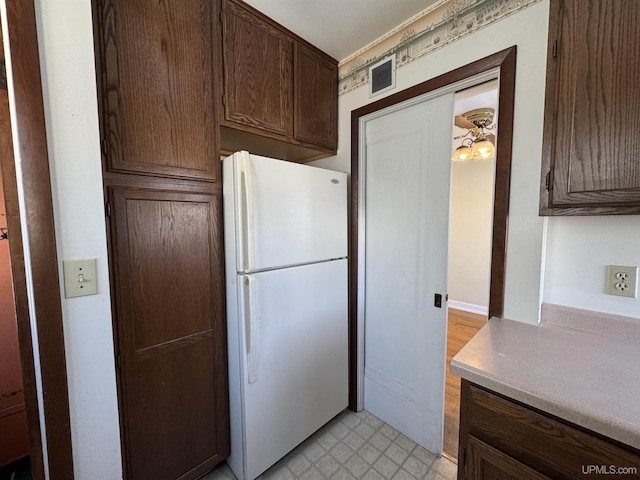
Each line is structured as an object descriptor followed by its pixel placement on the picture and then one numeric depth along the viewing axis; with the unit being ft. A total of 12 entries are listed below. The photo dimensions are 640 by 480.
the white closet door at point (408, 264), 4.90
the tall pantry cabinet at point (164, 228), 3.44
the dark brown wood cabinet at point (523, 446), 2.12
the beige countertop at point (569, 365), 2.14
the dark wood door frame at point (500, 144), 3.84
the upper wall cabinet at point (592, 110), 2.71
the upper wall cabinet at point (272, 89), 4.43
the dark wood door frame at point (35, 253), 2.65
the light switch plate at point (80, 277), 3.03
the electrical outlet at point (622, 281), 3.31
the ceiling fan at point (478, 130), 8.68
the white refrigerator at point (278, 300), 4.20
